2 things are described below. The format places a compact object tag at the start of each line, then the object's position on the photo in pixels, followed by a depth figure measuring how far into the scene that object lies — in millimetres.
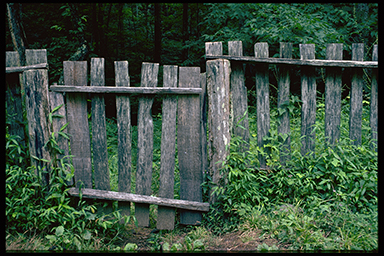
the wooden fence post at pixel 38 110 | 2824
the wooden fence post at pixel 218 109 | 2918
